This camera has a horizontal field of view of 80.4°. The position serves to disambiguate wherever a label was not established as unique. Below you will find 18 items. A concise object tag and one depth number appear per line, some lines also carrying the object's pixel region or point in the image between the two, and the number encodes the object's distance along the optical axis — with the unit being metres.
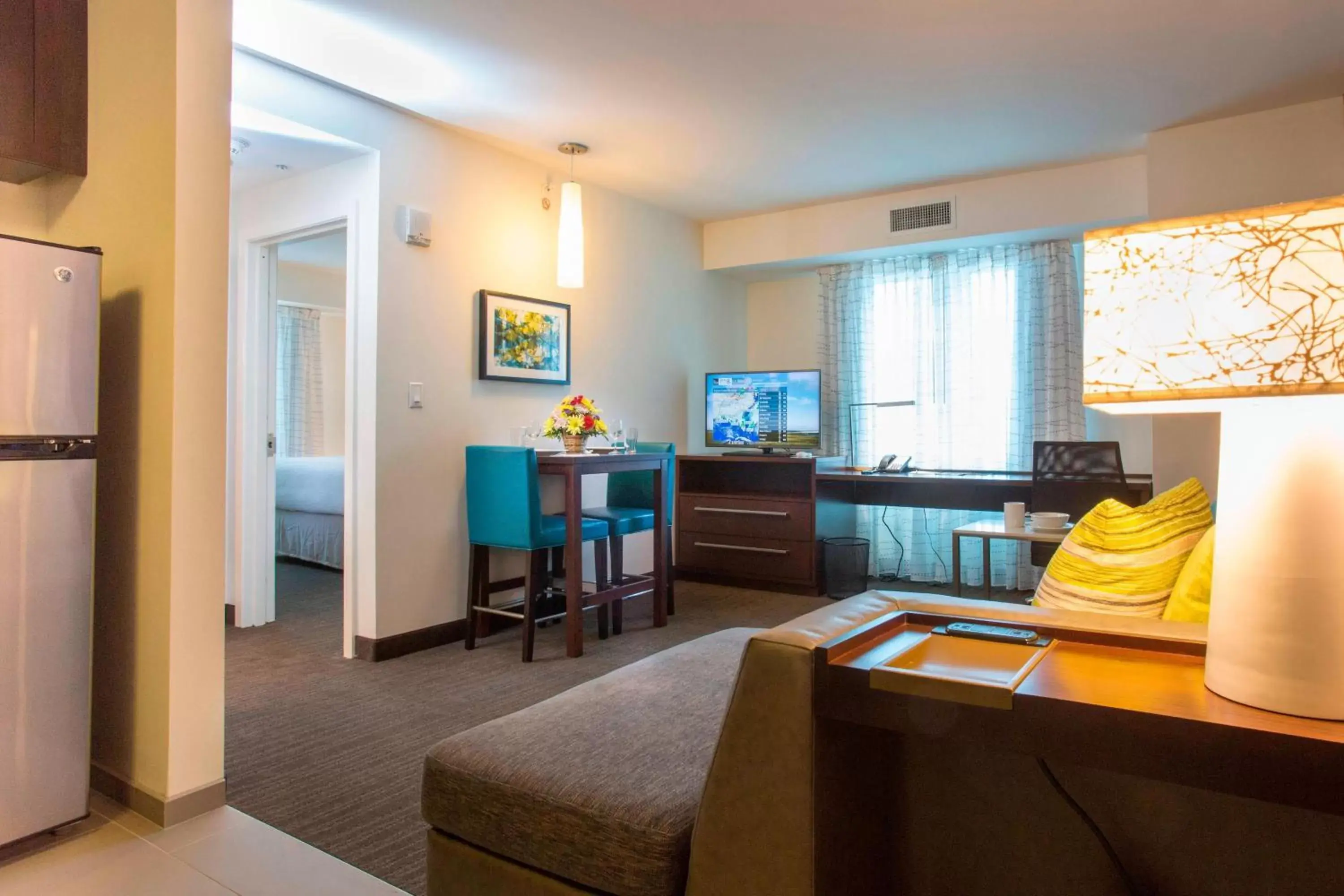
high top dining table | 3.43
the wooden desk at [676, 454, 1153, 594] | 4.62
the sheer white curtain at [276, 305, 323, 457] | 7.18
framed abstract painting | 3.96
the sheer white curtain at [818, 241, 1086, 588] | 4.74
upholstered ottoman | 1.16
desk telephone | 4.96
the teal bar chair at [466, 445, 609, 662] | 3.42
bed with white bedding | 5.37
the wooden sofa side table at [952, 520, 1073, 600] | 3.22
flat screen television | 5.12
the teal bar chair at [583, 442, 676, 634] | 3.91
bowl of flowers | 3.71
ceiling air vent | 4.73
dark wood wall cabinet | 2.12
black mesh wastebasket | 4.83
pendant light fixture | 4.07
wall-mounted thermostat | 3.57
